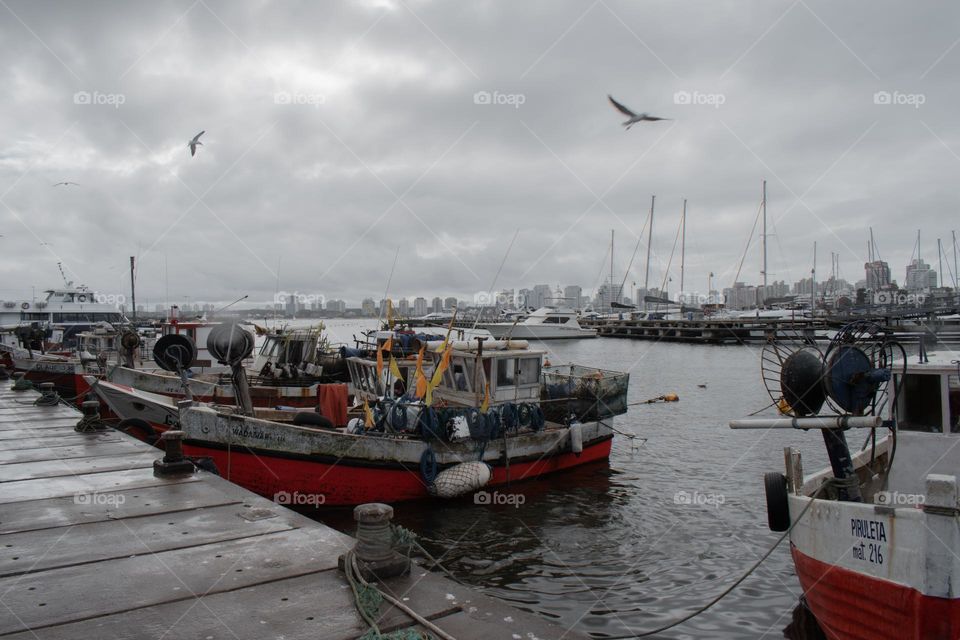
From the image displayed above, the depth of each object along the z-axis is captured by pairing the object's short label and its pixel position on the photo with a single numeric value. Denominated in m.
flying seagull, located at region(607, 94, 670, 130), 13.48
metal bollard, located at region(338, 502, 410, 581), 5.11
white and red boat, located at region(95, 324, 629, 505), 12.43
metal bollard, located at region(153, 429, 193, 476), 8.67
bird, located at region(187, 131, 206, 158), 16.12
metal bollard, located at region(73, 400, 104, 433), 12.04
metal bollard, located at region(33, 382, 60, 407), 15.60
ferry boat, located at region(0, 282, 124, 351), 37.16
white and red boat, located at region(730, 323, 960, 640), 6.26
